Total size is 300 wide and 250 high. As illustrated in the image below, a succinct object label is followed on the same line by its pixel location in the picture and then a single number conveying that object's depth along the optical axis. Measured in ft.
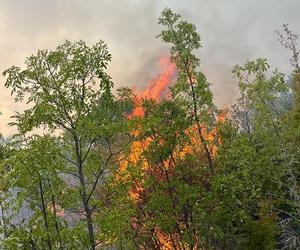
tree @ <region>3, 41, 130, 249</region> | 35.12
